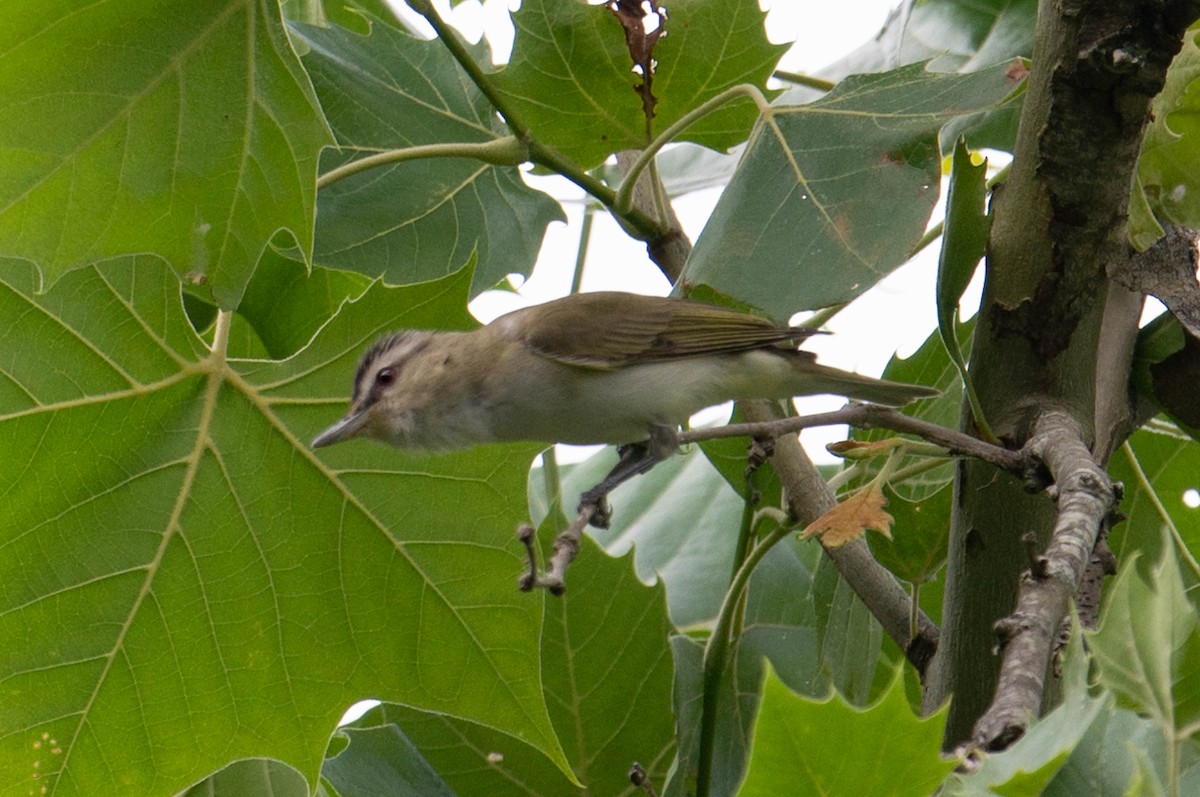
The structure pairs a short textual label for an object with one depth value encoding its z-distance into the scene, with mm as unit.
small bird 5773
